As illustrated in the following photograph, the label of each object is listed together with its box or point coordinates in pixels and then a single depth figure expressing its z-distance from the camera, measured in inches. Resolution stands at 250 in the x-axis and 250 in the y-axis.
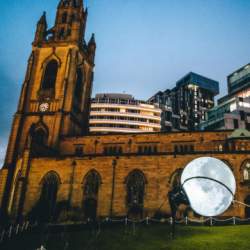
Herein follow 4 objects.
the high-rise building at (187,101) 4948.3
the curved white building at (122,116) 4338.1
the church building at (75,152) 1454.2
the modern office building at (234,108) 3412.9
